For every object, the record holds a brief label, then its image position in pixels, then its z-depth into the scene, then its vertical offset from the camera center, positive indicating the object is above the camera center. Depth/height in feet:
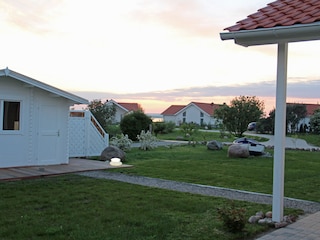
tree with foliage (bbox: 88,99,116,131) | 94.63 +3.49
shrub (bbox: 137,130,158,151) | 69.21 -3.06
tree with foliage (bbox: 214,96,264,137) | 87.71 +3.43
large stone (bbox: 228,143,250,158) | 56.90 -3.58
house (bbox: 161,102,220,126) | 240.12 +8.35
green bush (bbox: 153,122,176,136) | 127.59 -0.80
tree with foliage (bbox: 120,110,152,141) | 92.02 -0.03
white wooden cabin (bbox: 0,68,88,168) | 38.47 -0.07
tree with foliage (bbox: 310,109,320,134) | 130.10 +3.01
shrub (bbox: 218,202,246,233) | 18.01 -4.40
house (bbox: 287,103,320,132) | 152.97 +2.19
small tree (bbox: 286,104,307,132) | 149.58 +6.07
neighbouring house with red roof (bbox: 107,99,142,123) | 214.69 +10.09
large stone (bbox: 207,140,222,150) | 70.38 -3.52
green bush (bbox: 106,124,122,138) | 89.25 -1.66
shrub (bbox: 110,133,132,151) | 63.31 -3.29
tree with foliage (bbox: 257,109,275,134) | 147.06 +1.27
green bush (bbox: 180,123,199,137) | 108.51 -1.05
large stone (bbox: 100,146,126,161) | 47.93 -3.91
